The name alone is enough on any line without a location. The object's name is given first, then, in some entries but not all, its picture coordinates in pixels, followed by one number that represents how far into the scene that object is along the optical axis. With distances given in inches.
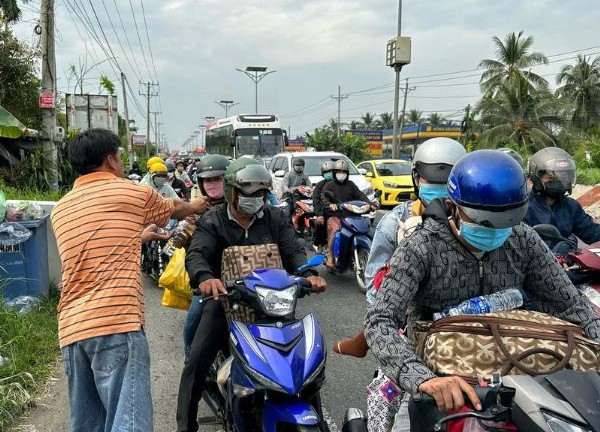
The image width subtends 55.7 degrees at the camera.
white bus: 880.9
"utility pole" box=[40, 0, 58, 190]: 417.4
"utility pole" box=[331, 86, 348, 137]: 2503.0
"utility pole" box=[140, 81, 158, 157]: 2381.2
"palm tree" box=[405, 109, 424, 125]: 3297.2
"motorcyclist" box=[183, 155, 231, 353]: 178.2
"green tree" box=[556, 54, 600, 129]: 1588.3
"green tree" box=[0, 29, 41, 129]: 759.7
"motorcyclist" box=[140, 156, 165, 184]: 322.7
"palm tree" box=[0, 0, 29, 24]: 796.6
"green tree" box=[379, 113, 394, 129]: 3361.2
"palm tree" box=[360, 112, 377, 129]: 3510.3
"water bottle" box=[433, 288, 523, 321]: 80.4
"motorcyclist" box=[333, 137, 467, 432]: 127.3
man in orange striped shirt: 102.1
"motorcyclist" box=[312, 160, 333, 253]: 324.8
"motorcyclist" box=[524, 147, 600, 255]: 159.8
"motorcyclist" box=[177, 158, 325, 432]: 131.5
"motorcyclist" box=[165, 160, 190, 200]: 398.8
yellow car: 682.8
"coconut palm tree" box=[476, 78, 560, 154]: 1288.9
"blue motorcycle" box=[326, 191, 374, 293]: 286.8
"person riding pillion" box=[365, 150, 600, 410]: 75.9
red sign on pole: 411.2
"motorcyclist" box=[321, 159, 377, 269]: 308.2
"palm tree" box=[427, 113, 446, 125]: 3080.7
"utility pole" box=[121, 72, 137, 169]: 1401.9
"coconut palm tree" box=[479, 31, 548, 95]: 1428.4
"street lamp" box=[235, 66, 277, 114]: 1706.4
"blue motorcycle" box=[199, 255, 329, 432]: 104.9
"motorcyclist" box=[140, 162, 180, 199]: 309.7
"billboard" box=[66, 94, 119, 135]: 744.3
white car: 479.2
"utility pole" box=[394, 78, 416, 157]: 2012.7
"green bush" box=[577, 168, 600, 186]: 922.4
